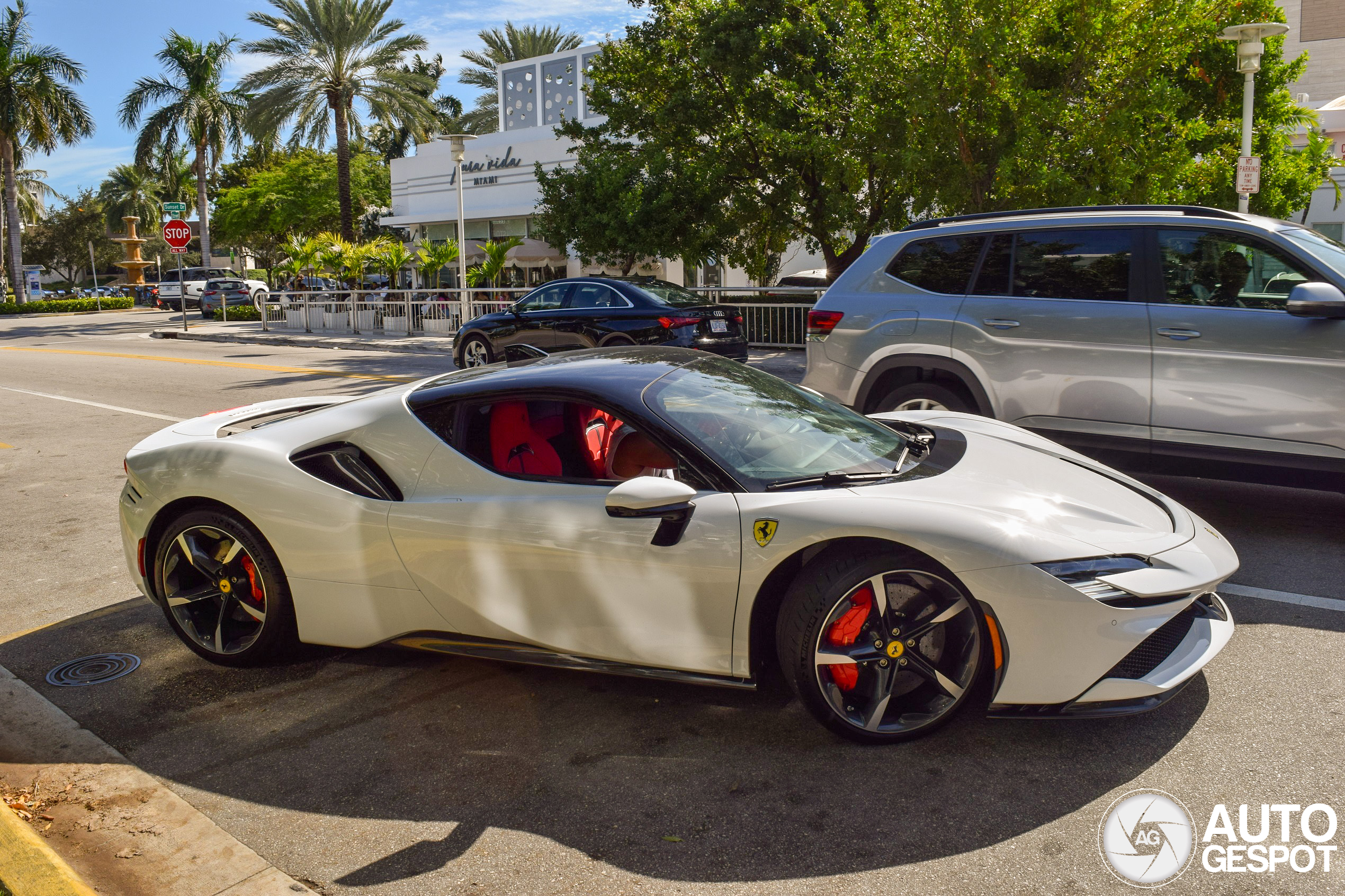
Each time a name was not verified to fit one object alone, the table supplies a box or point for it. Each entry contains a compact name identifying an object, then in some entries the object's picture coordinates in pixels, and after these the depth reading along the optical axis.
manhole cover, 4.38
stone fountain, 75.62
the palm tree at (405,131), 63.28
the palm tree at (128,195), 82.88
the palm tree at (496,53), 45.75
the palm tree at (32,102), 43.22
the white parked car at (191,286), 47.12
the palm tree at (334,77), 34.38
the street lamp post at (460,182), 23.53
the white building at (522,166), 34.38
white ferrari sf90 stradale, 3.32
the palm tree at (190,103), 46.47
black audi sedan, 13.86
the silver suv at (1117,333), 5.67
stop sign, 28.78
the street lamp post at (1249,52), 13.36
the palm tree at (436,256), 27.03
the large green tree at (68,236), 81.06
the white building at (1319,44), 31.36
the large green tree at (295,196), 49.97
